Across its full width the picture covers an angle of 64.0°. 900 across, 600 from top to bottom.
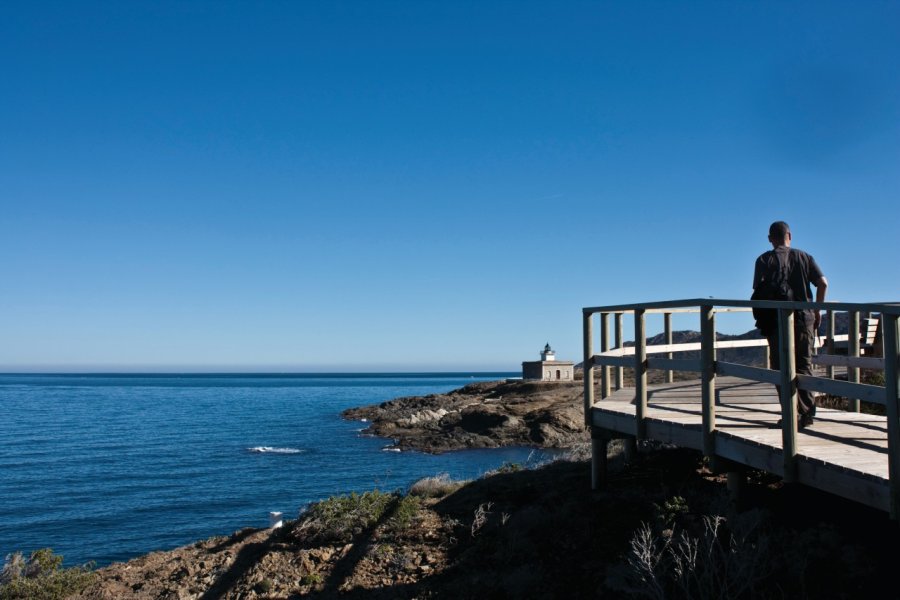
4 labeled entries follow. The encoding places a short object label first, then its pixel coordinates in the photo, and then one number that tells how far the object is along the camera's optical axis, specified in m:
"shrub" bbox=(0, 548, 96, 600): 9.96
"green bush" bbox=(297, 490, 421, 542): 9.95
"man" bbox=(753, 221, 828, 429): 6.81
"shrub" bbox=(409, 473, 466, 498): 11.67
